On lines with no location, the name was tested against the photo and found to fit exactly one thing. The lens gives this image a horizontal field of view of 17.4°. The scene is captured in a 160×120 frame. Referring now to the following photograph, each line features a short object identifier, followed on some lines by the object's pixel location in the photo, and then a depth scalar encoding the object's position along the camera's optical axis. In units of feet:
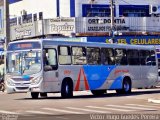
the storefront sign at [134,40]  175.01
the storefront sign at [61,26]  172.35
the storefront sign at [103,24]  175.01
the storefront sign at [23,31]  183.25
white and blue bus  87.35
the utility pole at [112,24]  147.76
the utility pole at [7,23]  130.11
